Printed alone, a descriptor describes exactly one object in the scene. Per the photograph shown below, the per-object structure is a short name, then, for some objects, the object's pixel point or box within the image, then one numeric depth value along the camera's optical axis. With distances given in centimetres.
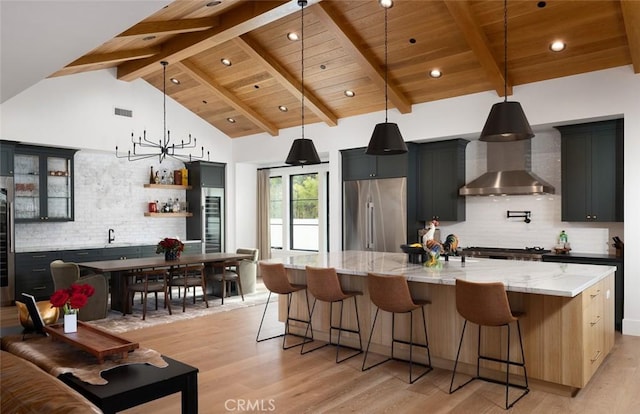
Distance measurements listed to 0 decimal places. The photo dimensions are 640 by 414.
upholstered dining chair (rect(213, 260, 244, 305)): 759
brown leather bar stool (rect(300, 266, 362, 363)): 452
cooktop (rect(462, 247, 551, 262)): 643
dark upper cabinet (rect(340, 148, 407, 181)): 764
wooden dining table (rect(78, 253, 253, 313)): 642
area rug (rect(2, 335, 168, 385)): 259
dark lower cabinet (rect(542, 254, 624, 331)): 565
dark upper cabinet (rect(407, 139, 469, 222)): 729
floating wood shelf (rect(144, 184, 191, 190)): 935
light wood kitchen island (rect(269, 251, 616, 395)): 360
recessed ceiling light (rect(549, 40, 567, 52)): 543
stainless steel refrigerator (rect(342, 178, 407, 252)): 757
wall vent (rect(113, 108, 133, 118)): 856
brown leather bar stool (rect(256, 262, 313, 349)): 499
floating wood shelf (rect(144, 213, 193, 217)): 936
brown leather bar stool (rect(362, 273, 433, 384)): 402
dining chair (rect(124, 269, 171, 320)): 652
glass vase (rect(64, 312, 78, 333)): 320
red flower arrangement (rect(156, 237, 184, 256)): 728
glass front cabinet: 755
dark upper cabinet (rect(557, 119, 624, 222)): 581
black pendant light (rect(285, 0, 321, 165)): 527
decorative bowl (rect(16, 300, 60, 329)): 347
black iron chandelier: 880
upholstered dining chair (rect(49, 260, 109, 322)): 615
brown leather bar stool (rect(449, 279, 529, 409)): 348
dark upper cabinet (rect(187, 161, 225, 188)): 989
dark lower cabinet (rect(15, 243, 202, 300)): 727
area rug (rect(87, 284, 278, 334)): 615
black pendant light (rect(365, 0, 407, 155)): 466
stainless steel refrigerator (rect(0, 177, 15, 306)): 706
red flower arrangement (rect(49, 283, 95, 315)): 316
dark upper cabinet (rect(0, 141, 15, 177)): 712
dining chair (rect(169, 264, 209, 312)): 706
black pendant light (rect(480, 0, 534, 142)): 373
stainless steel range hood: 642
